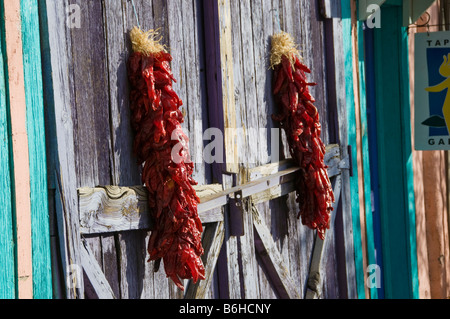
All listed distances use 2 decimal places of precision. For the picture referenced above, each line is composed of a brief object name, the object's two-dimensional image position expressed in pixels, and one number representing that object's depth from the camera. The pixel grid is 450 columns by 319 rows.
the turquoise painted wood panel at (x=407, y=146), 6.89
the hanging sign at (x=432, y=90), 6.25
